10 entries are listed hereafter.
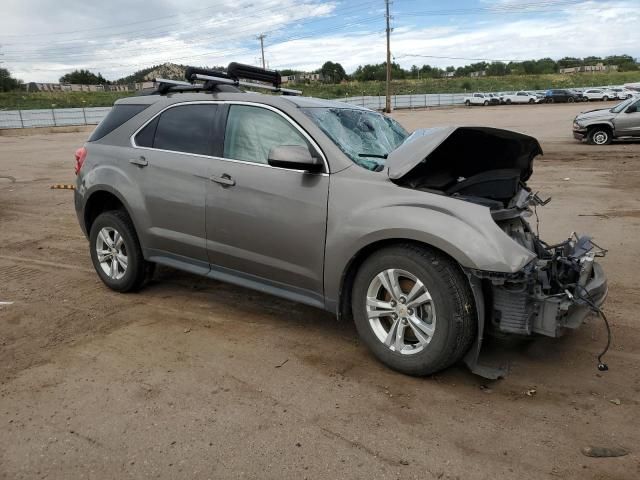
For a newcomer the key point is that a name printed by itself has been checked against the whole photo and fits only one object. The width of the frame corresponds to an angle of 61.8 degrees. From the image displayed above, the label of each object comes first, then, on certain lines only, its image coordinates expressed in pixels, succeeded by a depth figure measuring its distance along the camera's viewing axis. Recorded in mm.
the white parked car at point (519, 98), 54938
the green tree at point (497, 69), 103462
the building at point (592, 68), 105019
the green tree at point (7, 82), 73562
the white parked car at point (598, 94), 53500
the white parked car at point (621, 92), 51281
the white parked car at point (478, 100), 56375
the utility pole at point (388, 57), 52062
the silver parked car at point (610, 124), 16688
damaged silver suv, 3207
